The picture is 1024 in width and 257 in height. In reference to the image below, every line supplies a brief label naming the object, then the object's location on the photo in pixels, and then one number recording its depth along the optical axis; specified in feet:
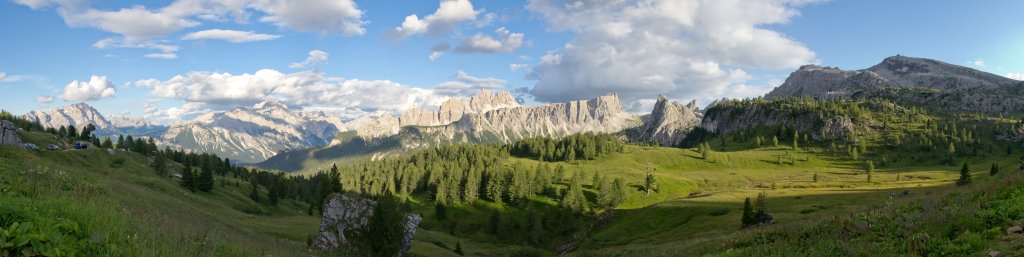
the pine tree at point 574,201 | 459.73
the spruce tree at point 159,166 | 424.46
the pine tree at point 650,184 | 525.34
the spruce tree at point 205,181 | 372.38
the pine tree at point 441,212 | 517.55
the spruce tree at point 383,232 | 152.97
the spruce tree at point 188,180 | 360.07
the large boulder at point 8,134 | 319.29
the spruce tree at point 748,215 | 229.90
